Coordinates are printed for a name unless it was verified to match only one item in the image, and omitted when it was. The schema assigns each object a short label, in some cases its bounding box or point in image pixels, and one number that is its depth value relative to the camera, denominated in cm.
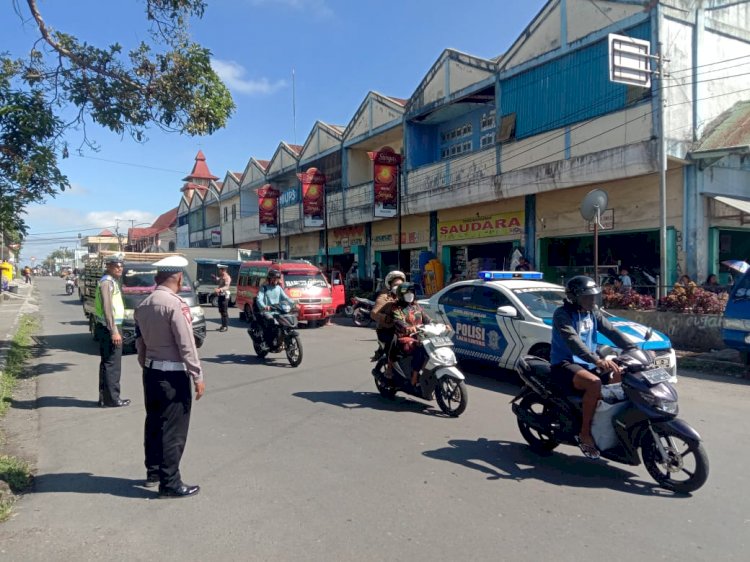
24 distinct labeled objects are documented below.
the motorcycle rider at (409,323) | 693
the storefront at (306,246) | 3429
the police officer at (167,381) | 443
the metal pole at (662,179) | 1308
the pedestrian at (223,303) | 1606
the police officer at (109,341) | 730
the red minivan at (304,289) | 1677
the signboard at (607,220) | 1573
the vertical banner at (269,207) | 3553
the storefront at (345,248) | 2906
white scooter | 660
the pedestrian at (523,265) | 1786
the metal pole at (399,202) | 2173
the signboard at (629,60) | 1262
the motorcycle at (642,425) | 428
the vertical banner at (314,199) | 2883
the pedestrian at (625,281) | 1379
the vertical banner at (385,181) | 2241
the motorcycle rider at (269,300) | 1046
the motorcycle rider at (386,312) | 720
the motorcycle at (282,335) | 1021
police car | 732
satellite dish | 1211
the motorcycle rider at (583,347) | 461
